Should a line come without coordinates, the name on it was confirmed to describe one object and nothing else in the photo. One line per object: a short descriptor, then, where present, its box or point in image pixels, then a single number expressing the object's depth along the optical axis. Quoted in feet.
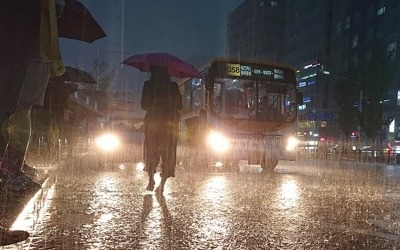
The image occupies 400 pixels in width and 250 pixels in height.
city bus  42.73
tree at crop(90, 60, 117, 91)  168.14
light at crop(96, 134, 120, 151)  57.62
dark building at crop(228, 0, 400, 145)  199.15
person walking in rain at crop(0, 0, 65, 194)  14.29
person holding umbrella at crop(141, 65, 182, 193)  23.80
